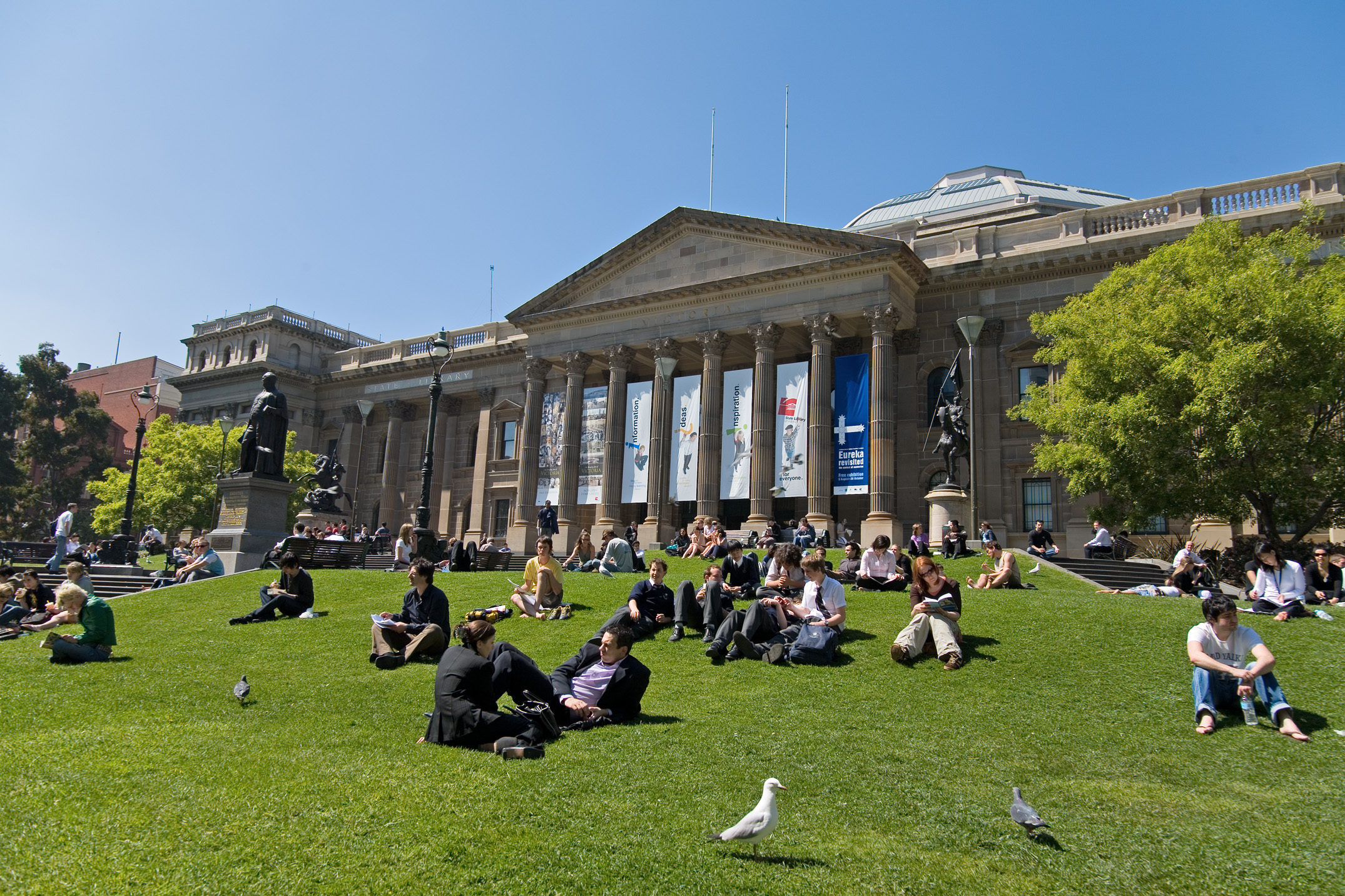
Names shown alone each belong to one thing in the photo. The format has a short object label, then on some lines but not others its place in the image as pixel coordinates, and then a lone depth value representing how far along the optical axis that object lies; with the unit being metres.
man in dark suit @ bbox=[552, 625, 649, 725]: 7.77
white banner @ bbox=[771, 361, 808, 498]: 32.75
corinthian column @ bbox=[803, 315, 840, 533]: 31.84
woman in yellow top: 14.34
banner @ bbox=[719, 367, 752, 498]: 34.06
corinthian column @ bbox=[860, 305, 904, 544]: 30.70
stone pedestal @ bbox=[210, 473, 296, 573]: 21.53
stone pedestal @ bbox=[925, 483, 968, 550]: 24.38
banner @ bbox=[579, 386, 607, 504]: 37.91
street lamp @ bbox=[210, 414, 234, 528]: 34.69
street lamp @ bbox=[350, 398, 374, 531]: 50.38
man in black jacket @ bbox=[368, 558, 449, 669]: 10.48
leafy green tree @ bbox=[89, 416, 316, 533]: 44.19
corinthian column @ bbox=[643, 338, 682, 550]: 35.44
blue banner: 31.95
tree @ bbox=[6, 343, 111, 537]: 58.47
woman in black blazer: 6.88
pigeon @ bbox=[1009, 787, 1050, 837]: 5.28
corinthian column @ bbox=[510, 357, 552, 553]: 39.38
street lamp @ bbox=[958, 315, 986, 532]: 22.92
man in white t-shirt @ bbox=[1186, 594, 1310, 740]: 7.76
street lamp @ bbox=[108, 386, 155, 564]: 27.22
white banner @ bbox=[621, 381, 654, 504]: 36.81
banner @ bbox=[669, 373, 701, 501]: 35.25
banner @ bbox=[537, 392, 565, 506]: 39.88
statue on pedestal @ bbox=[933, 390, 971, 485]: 25.67
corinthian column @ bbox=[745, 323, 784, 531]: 32.84
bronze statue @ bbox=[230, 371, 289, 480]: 21.91
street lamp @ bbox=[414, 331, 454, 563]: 22.36
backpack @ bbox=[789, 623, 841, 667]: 10.38
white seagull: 4.82
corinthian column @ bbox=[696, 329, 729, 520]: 34.31
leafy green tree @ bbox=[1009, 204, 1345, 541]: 19.45
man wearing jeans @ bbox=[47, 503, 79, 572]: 24.33
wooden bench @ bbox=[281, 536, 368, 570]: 21.53
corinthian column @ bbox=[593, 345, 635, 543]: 37.10
